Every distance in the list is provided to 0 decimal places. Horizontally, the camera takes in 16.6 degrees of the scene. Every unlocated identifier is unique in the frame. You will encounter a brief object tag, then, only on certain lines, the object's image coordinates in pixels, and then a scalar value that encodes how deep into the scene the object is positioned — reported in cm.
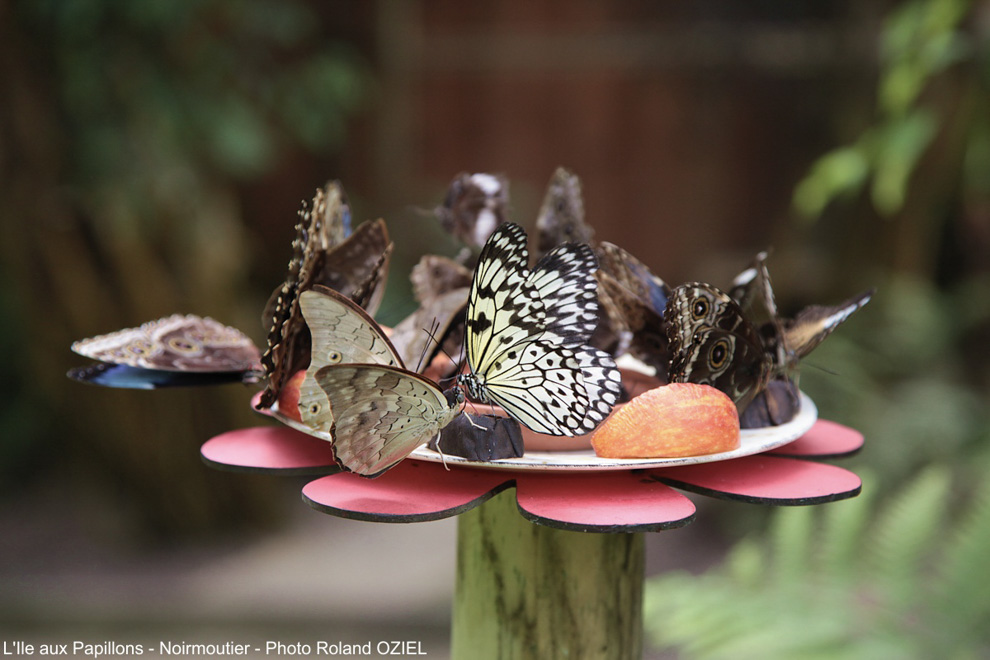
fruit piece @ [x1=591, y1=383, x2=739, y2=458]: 138
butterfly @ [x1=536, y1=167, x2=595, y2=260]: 150
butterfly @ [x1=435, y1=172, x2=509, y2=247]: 151
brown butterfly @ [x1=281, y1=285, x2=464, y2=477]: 136
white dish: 137
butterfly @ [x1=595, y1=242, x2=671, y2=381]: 143
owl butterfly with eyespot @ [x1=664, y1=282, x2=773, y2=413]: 140
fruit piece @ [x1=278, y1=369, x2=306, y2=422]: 143
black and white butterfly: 138
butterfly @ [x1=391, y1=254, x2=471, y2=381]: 145
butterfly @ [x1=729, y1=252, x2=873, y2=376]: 144
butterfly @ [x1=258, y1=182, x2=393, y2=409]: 141
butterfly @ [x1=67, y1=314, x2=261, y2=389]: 146
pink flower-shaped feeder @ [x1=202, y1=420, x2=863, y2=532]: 135
